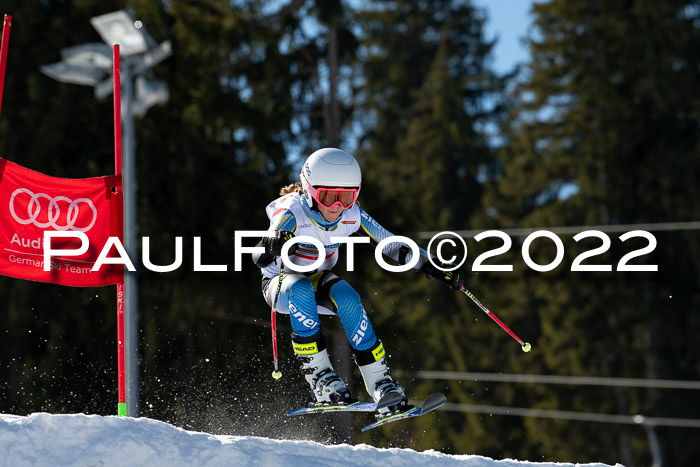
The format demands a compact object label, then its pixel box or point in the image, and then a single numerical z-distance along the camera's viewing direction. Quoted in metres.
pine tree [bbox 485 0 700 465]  51.81
